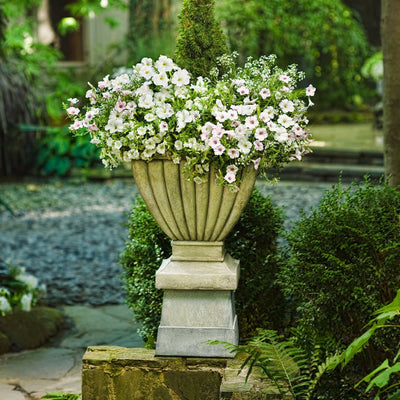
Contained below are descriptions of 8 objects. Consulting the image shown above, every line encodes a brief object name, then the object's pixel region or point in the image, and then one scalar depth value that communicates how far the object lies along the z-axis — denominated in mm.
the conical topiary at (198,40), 5296
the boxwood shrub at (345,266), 5017
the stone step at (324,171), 15505
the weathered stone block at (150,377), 5122
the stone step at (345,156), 15995
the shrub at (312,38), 20669
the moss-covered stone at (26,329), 7224
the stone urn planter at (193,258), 4984
